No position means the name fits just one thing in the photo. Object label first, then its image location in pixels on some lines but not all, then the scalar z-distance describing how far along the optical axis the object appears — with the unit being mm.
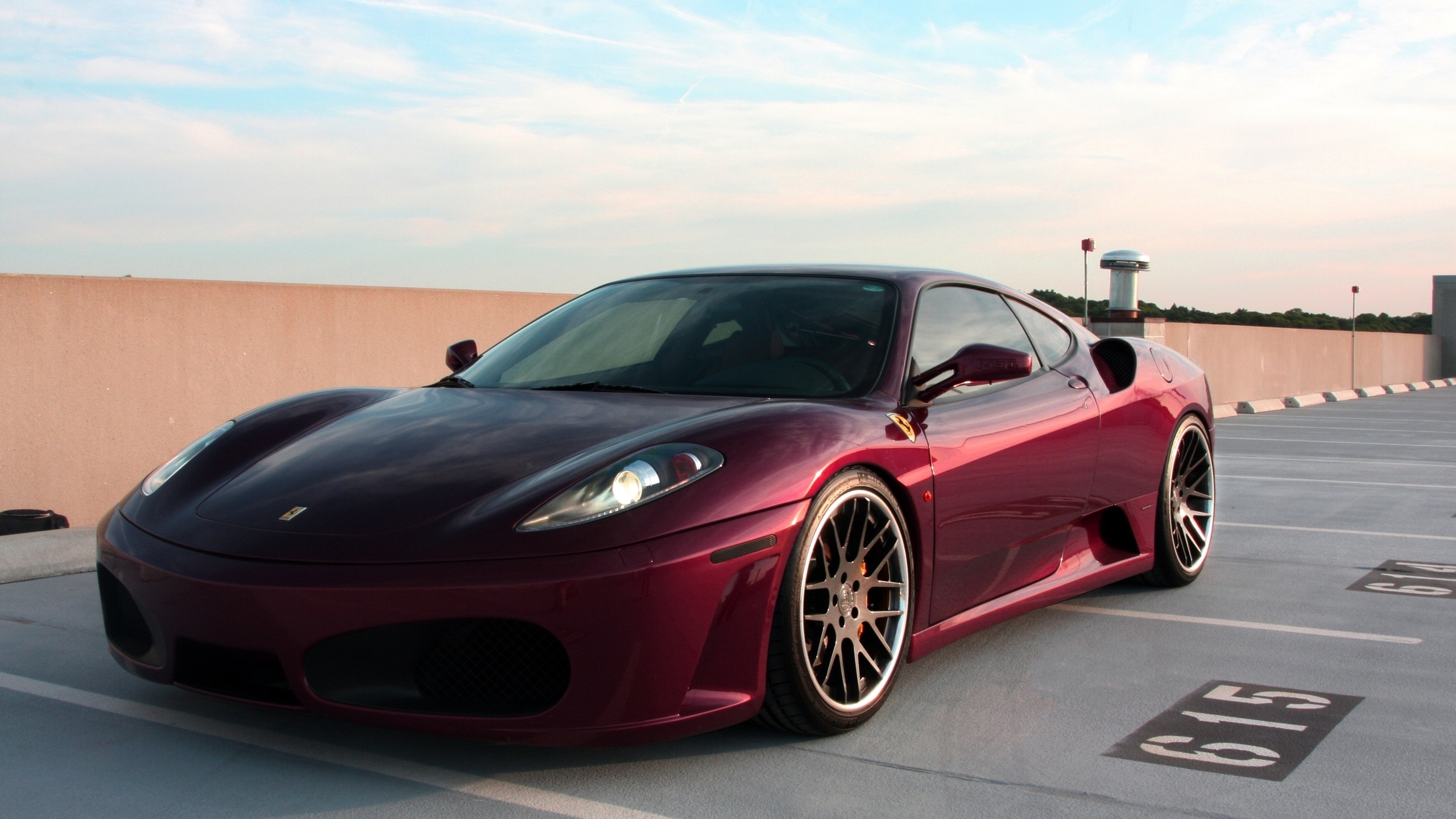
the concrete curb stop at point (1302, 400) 21266
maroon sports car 2656
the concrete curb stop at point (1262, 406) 19141
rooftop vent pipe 16391
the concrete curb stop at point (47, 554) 4965
